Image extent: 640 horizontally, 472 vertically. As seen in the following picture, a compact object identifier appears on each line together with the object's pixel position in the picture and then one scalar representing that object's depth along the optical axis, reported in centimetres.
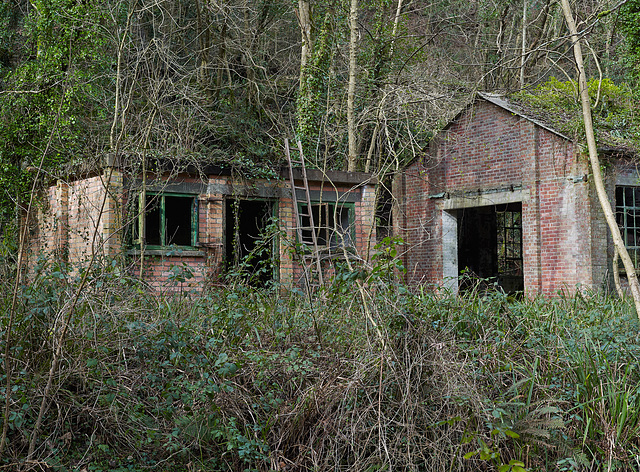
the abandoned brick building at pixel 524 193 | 1416
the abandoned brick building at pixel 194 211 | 1183
